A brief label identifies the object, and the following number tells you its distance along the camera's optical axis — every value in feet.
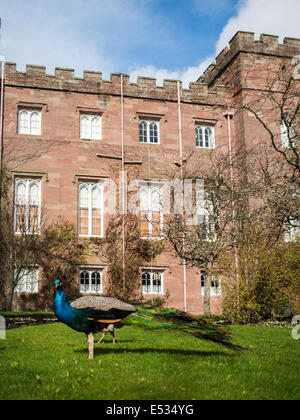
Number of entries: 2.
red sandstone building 69.51
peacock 23.32
